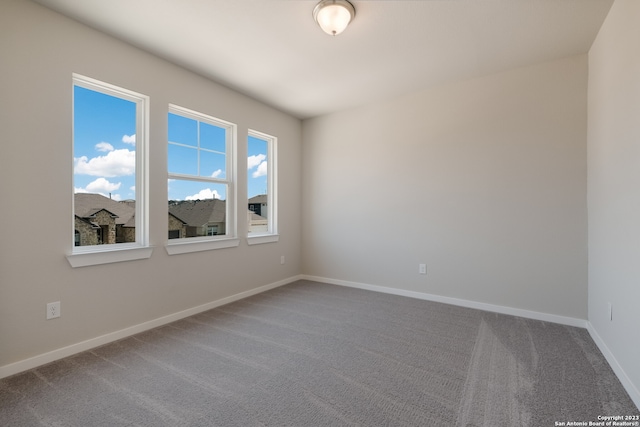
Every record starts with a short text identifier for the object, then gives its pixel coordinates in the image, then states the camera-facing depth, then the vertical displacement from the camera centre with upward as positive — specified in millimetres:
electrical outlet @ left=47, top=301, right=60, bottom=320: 2074 -718
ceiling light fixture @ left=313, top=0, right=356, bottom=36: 1987 +1449
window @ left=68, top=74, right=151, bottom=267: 2320 +362
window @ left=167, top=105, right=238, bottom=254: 2992 +381
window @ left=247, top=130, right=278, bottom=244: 3854 +363
